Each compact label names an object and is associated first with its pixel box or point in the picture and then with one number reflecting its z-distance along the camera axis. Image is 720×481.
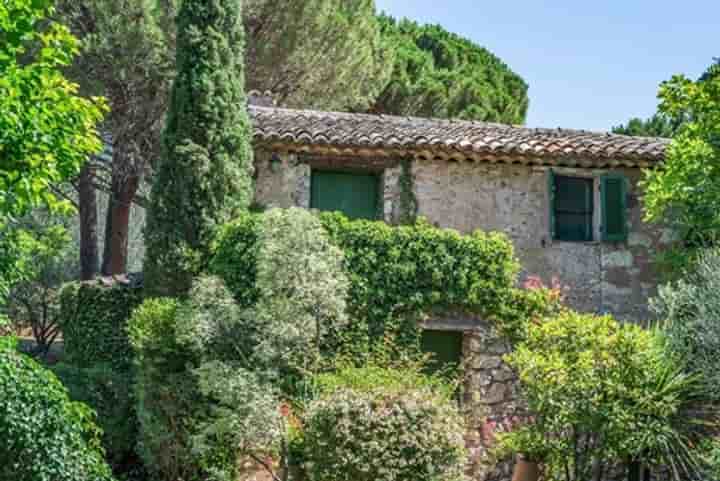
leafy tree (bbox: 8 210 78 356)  19.67
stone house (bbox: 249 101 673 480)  14.80
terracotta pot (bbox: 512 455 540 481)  11.61
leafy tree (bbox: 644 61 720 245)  11.46
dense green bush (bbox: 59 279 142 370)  15.02
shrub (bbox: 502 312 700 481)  10.77
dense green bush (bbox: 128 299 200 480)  11.89
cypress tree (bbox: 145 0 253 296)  14.42
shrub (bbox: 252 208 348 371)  10.99
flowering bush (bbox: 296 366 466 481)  9.89
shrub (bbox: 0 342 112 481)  9.29
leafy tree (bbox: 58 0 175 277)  18.33
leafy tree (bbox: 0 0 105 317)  8.98
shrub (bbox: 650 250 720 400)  10.49
